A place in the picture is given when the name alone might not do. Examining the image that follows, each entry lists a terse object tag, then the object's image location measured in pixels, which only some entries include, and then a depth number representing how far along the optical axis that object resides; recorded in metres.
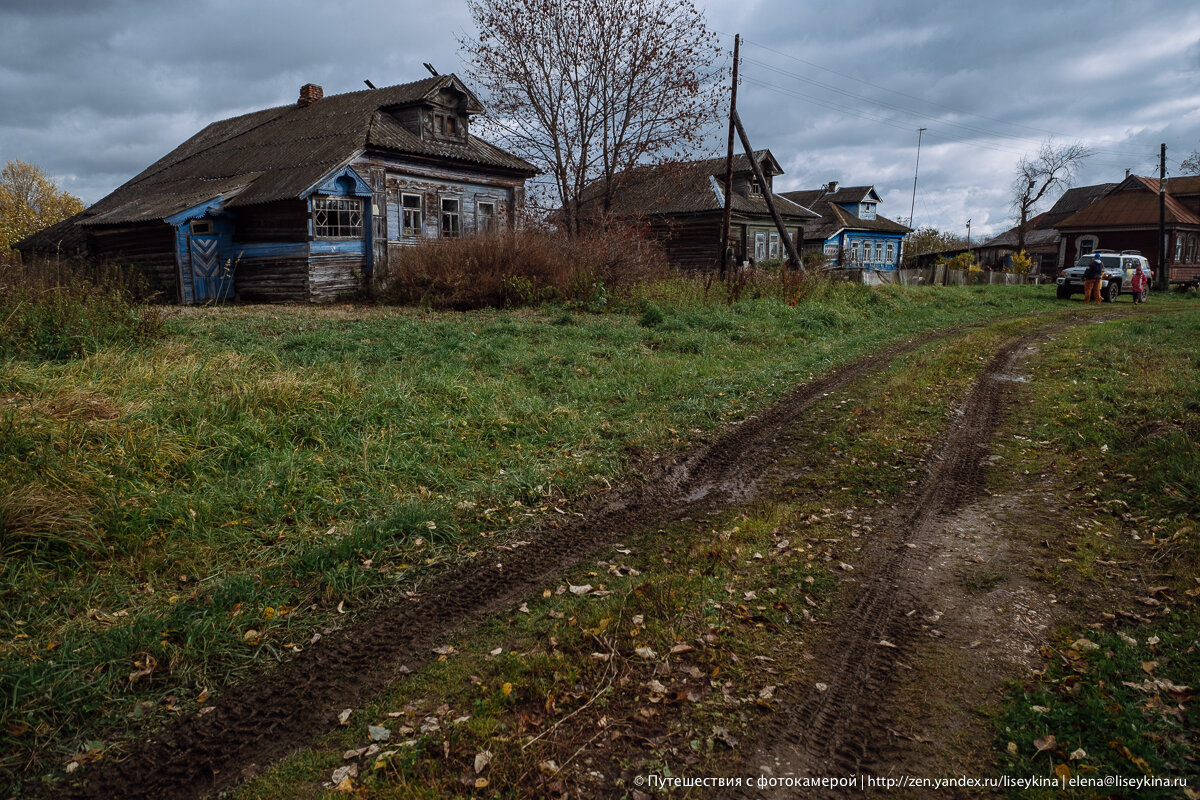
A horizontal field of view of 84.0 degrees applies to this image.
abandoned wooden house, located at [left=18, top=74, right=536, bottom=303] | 19.52
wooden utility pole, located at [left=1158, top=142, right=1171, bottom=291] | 33.22
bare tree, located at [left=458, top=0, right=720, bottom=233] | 23.98
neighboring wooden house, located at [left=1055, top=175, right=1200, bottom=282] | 41.88
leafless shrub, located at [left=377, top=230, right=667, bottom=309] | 16.64
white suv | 25.78
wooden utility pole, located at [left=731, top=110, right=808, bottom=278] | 20.80
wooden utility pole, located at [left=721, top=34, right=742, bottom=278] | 20.11
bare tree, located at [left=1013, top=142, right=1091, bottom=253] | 52.62
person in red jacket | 25.77
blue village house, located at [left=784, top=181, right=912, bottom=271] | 45.59
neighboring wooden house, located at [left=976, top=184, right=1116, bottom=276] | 55.45
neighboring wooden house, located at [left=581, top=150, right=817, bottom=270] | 31.90
